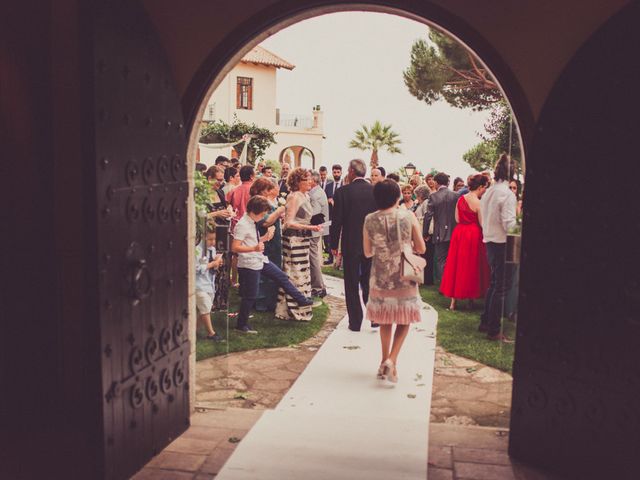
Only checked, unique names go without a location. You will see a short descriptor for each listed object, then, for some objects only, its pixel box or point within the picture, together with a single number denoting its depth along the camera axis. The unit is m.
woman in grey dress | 5.63
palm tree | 46.20
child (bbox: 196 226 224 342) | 5.27
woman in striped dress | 7.87
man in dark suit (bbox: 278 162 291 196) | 11.95
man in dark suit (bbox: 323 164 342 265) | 11.69
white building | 33.56
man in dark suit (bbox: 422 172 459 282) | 9.57
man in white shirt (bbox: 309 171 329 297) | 9.20
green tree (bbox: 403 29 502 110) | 18.19
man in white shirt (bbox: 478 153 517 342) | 6.82
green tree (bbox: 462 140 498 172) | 26.06
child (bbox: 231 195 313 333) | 6.91
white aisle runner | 4.02
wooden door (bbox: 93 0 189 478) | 3.45
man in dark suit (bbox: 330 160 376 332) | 7.23
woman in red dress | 8.06
